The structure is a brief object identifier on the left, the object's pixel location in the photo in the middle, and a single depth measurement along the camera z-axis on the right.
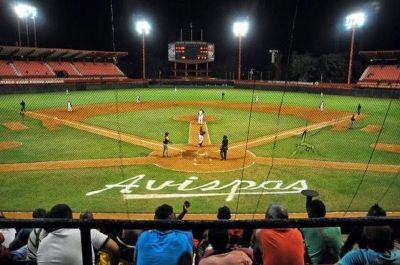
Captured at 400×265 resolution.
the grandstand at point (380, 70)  47.22
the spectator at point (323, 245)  4.11
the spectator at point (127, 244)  4.73
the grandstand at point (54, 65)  47.83
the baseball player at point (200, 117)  23.89
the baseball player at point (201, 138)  17.62
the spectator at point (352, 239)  4.75
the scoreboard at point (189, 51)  79.75
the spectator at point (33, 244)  4.15
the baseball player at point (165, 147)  16.02
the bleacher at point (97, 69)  59.32
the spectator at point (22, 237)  5.02
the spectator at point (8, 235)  5.28
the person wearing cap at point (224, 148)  15.59
